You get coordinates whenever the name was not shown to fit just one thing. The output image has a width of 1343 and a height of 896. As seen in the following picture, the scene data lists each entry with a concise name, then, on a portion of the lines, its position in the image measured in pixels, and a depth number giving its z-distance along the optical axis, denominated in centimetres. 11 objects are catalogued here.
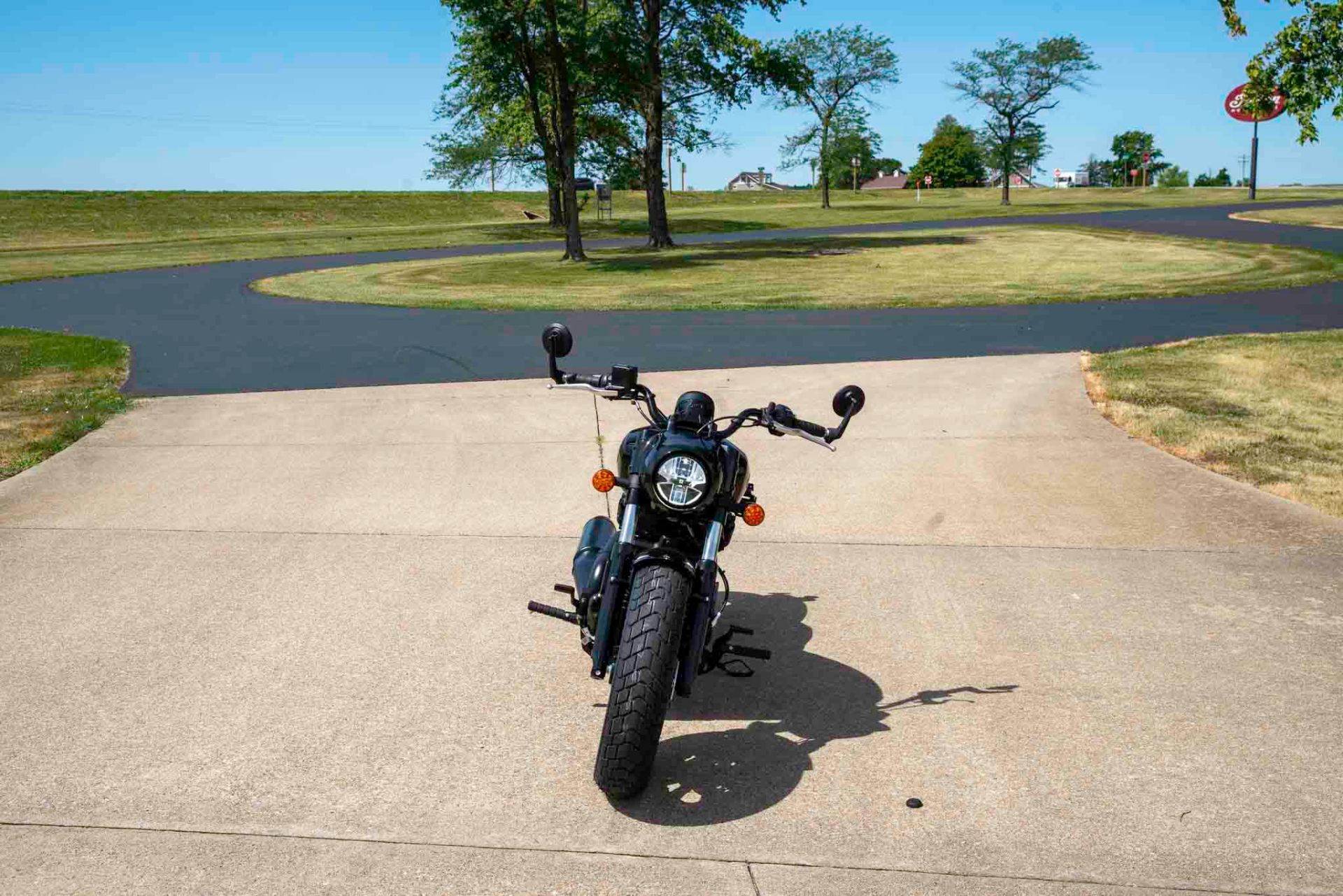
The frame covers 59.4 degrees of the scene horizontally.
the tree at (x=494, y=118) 3158
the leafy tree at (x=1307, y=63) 994
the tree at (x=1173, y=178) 14662
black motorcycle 376
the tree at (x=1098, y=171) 16100
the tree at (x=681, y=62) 3216
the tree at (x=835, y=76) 6431
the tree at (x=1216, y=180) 15675
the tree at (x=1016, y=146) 7075
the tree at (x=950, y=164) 13700
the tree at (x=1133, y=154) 15488
